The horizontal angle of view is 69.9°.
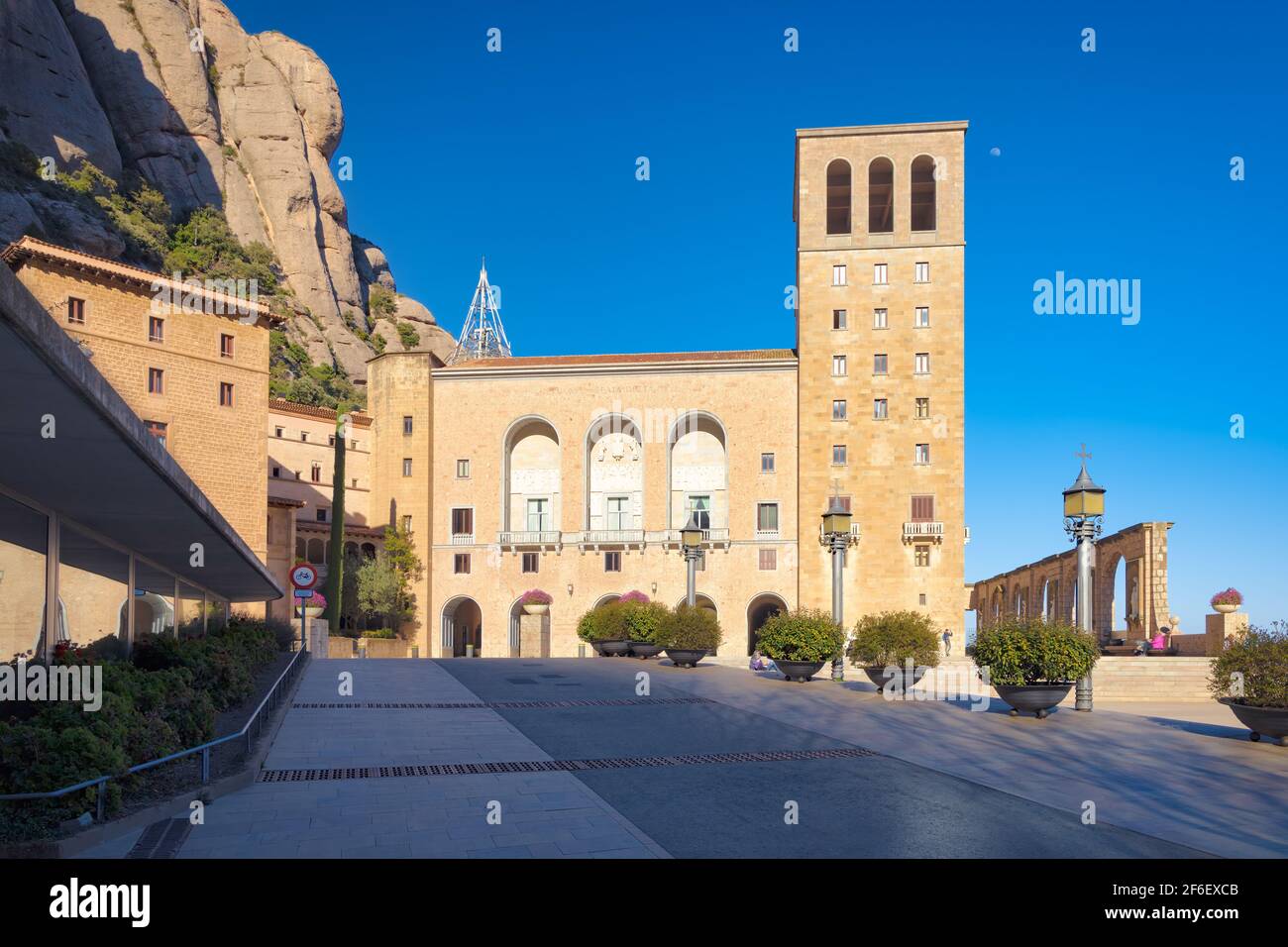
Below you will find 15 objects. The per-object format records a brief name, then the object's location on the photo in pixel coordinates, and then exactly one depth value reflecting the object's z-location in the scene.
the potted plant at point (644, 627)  30.27
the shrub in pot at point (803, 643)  21.88
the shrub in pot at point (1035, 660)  14.70
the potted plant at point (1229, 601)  28.62
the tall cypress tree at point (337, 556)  47.66
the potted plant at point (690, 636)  26.48
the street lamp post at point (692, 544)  28.33
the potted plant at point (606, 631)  31.67
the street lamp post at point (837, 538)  21.73
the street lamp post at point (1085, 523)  16.14
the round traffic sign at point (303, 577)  25.42
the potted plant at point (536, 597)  52.72
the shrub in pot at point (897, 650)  19.16
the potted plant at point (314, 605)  43.25
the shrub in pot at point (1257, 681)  12.15
